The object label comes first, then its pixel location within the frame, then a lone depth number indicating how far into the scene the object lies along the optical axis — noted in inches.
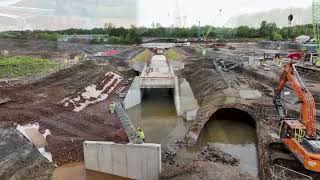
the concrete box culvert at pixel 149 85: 985.4
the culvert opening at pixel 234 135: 654.9
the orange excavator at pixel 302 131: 450.2
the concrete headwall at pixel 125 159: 547.0
